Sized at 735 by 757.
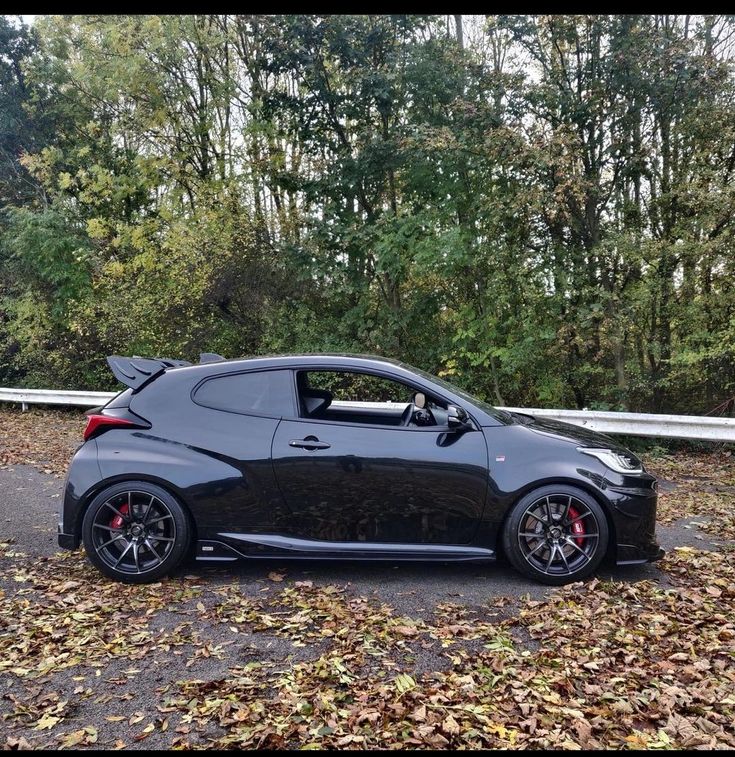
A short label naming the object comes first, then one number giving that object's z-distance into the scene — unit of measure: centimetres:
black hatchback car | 465
